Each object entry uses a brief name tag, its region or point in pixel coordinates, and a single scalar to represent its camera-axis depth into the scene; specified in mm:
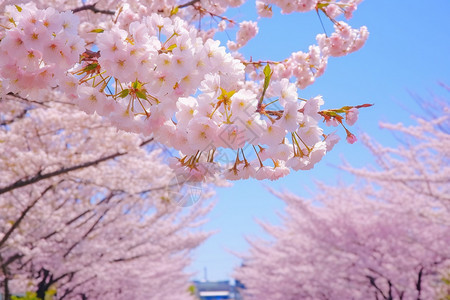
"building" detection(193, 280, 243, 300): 61312
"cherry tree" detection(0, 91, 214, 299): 6227
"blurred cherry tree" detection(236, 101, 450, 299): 8352
